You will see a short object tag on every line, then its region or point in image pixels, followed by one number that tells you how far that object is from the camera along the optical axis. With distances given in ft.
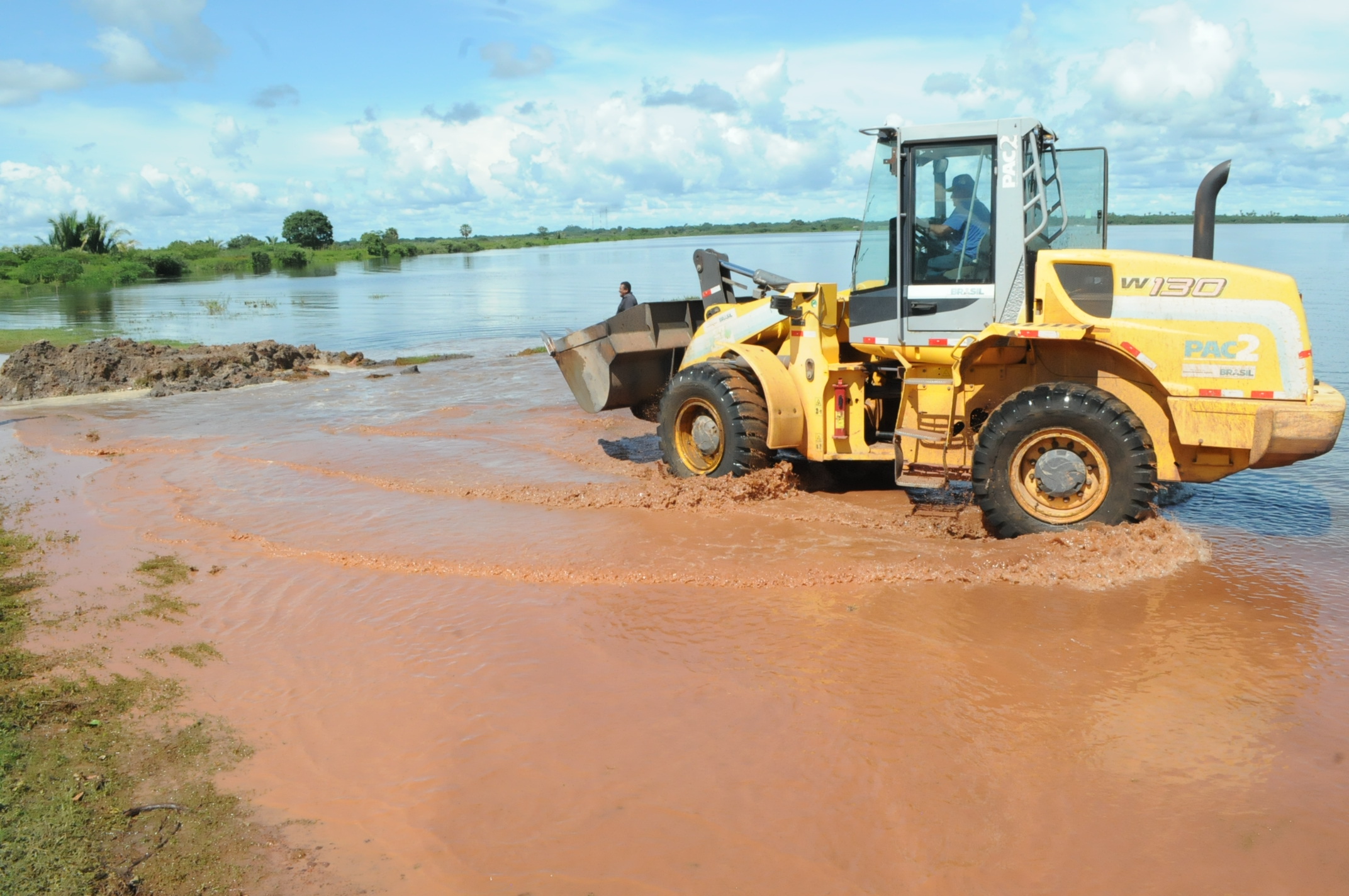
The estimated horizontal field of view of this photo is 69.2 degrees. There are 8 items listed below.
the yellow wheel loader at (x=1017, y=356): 21.53
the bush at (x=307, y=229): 353.51
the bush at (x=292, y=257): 273.95
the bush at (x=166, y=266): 223.51
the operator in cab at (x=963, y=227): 24.43
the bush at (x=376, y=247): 330.75
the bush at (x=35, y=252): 219.82
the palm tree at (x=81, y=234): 238.48
